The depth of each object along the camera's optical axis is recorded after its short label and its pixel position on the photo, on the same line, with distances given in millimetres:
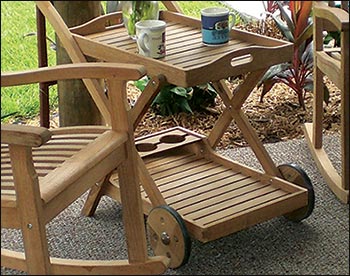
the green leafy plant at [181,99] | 2877
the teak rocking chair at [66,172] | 1650
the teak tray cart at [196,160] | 2013
